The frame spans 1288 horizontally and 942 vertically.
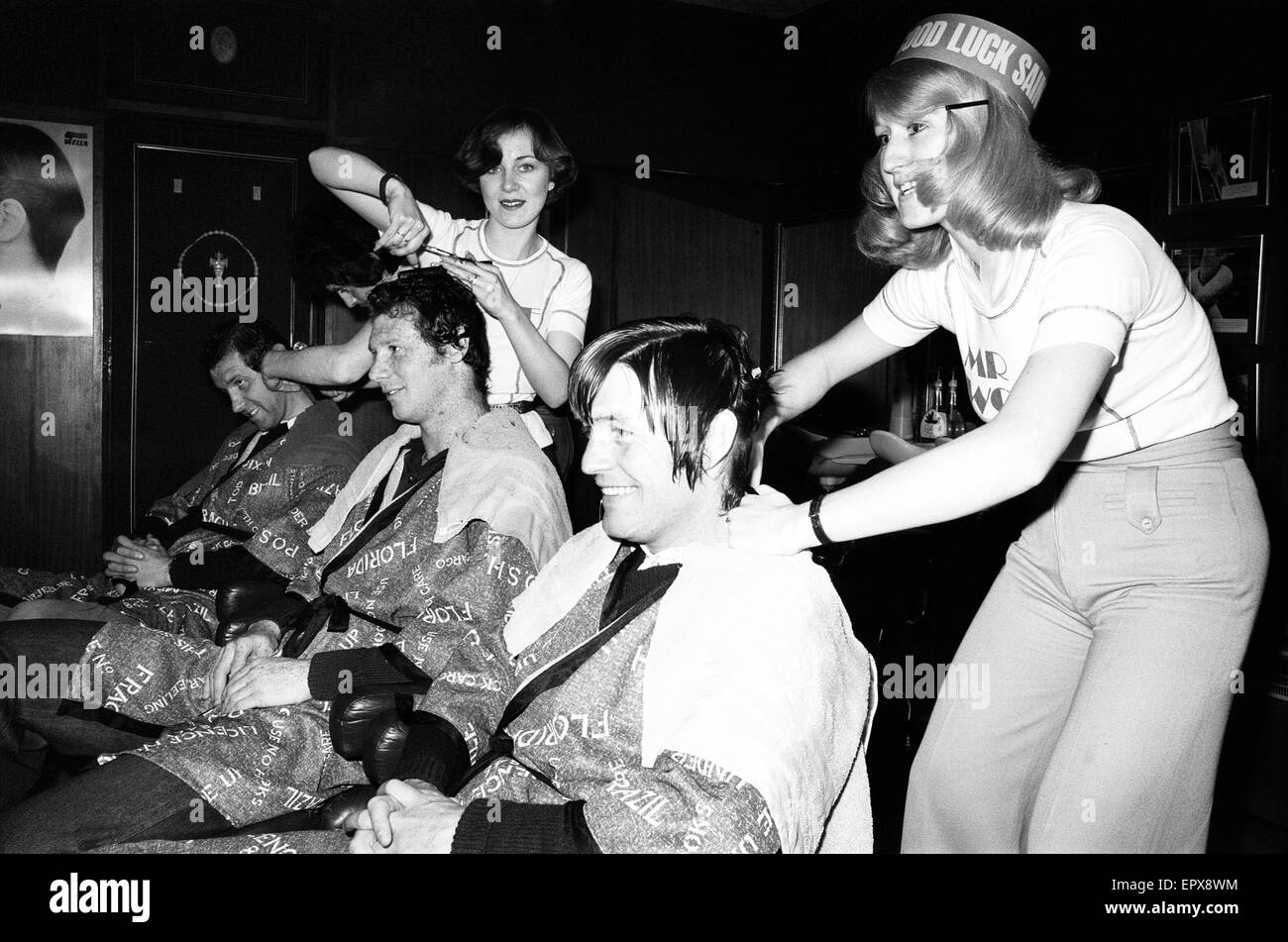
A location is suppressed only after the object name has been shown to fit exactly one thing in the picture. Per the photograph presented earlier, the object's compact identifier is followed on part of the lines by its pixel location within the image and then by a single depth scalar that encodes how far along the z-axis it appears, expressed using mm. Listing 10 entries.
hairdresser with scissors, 2350
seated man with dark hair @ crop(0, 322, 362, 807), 2107
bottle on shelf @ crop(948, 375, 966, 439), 4715
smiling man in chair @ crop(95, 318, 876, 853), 1205
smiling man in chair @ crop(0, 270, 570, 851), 1575
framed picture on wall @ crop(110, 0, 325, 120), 4359
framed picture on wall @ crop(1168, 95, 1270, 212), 3500
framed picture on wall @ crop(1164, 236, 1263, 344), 3520
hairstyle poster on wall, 4289
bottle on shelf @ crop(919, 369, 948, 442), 4750
